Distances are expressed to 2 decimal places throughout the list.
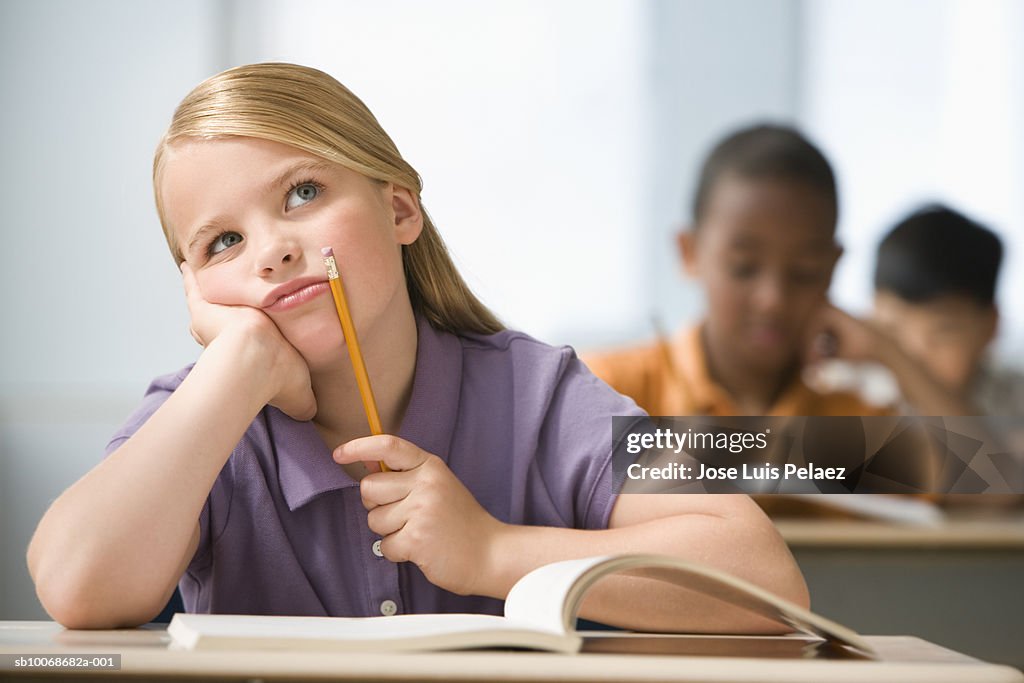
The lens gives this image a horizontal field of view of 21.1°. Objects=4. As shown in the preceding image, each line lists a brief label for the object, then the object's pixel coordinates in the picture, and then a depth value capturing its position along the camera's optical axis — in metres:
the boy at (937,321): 3.33
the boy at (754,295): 3.08
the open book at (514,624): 1.39
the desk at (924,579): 2.69
